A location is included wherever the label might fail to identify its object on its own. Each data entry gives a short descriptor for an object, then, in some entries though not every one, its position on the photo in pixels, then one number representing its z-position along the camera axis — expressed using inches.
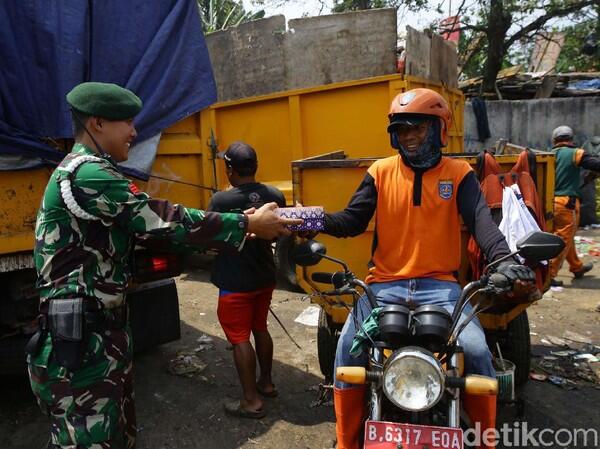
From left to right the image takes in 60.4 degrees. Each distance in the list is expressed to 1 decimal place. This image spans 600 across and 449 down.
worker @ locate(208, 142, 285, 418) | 122.3
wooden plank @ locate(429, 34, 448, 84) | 233.0
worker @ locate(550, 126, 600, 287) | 226.7
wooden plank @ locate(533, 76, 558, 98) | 448.8
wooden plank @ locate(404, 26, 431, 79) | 201.8
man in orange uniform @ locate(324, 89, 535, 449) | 96.7
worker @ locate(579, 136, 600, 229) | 353.9
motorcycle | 66.6
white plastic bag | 107.8
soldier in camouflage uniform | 74.9
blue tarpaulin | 114.4
